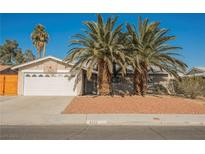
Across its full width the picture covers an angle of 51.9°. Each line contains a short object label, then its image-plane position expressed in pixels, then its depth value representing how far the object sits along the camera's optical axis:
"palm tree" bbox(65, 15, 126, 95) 16.77
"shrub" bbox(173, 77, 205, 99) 19.61
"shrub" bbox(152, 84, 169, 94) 24.05
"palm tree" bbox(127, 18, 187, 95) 17.80
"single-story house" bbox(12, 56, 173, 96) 20.88
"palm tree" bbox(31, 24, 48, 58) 37.00
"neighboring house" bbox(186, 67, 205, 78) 27.02
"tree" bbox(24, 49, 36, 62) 65.18
